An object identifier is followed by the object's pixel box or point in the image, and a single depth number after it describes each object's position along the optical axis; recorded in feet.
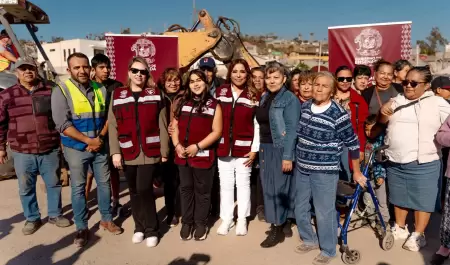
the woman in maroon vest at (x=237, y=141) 12.18
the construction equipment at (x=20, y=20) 18.42
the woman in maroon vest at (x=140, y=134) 11.34
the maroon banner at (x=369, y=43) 19.65
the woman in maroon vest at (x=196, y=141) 11.71
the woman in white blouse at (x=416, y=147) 10.75
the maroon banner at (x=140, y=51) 22.00
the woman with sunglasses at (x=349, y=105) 12.20
